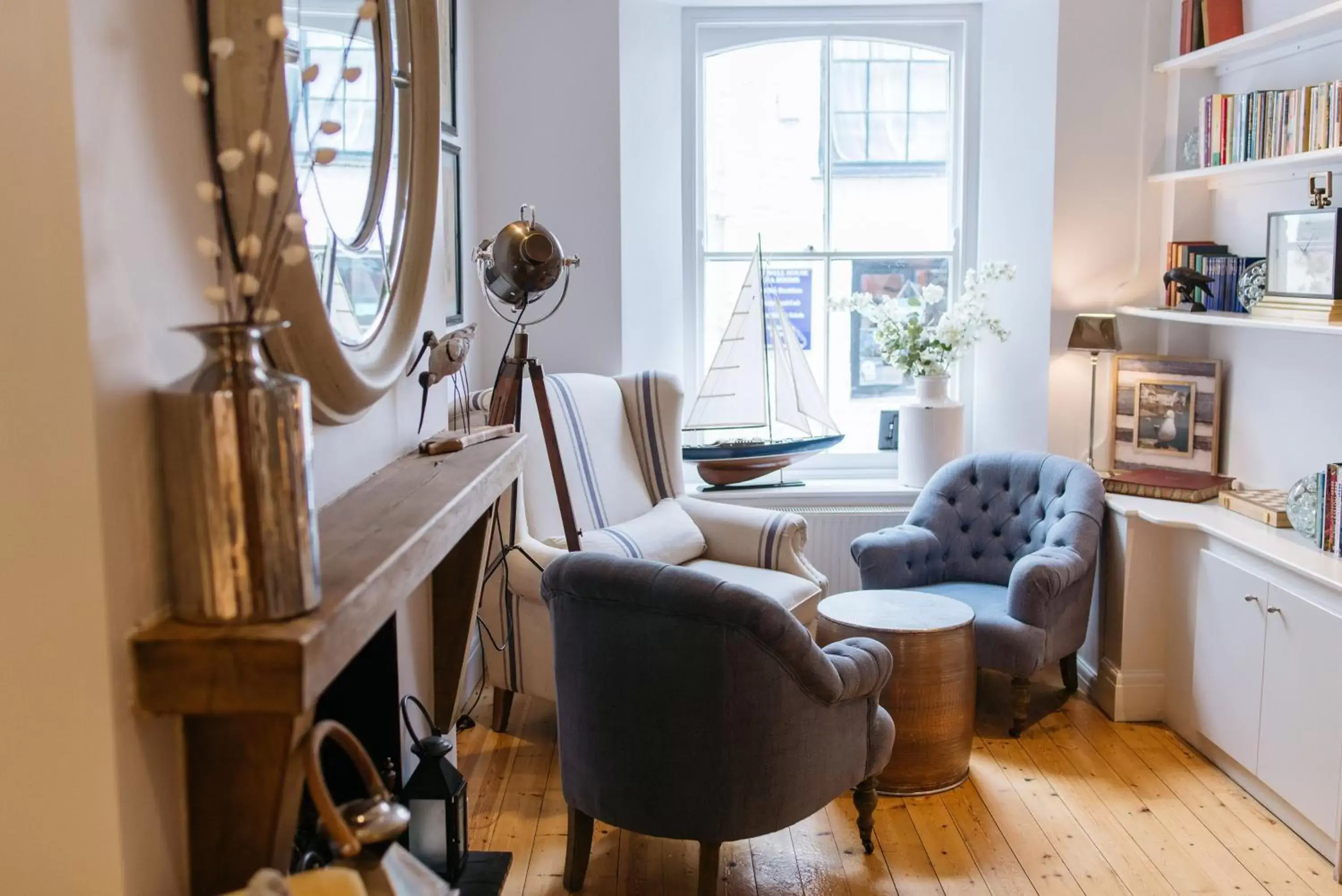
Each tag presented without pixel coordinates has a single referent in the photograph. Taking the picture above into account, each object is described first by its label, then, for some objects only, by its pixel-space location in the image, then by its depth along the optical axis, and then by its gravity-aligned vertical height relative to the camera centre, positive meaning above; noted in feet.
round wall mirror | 4.50 +0.58
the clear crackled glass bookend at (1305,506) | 11.24 -1.97
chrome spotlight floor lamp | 10.04 +0.05
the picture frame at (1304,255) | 11.15 +0.30
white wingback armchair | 12.53 -2.39
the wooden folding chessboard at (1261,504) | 11.84 -2.10
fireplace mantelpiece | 3.86 -1.21
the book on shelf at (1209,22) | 13.16 +2.81
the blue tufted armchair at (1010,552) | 12.57 -2.81
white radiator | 15.79 -2.96
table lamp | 13.94 -0.50
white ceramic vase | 15.81 -1.74
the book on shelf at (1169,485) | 13.12 -2.08
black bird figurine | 13.24 +0.07
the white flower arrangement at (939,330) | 15.61 -0.49
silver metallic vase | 3.96 -0.62
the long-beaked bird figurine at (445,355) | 7.72 -0.37
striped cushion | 12.66 -2.54
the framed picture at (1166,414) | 13.83 -1.40
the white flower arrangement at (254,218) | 4.18 +0.28
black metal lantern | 7.16 -2.99
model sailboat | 15.57 -1.33
